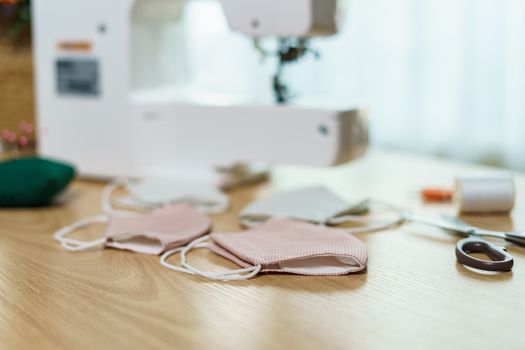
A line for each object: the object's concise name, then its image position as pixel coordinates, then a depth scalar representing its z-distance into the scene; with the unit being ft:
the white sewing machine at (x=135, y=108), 4.35
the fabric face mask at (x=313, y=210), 3.63
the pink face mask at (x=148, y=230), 3.22
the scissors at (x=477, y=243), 2.89
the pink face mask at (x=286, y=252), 2.86
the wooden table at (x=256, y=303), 2.22
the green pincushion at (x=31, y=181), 4.02
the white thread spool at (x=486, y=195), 3.90
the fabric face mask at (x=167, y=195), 4.11
